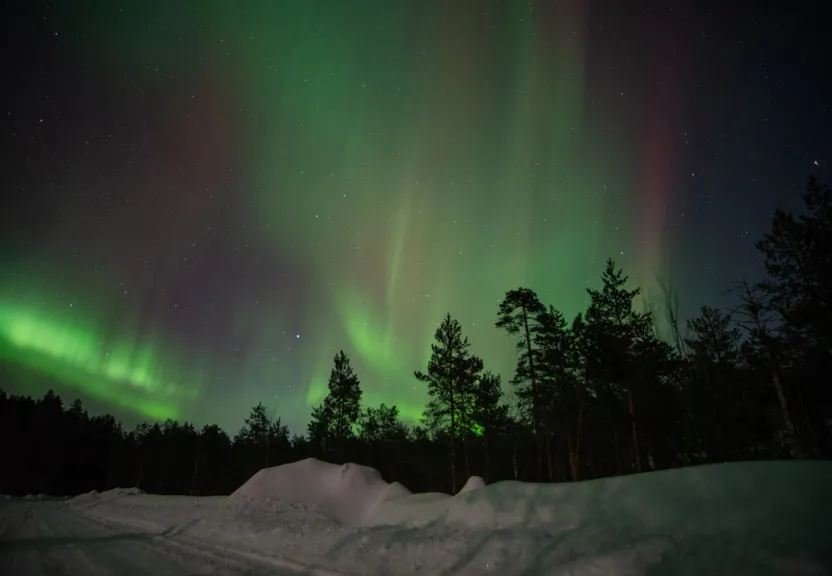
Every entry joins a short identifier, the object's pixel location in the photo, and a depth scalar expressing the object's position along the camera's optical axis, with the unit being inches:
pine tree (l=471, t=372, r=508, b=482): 1315.2
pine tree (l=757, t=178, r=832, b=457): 742.5
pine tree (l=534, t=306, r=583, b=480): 1093.8
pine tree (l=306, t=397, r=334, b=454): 1752.0
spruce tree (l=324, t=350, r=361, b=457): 1712.6
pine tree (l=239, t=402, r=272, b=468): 2419.0
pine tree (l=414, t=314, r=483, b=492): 1285.7
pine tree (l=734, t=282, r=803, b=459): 856.9
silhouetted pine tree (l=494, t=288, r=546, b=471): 1066.7
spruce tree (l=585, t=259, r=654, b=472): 1035.9
